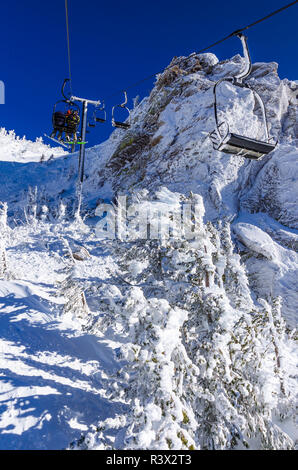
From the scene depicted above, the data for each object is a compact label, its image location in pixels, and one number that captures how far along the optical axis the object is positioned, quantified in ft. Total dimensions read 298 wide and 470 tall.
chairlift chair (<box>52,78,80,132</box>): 41.42
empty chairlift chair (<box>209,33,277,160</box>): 20.08
